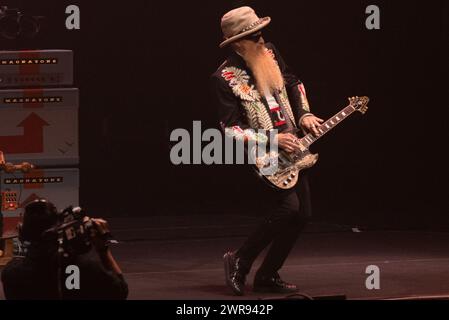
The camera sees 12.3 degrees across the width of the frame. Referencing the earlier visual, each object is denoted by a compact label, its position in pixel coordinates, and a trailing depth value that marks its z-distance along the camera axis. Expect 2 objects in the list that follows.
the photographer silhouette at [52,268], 9.12
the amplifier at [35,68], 14.34
